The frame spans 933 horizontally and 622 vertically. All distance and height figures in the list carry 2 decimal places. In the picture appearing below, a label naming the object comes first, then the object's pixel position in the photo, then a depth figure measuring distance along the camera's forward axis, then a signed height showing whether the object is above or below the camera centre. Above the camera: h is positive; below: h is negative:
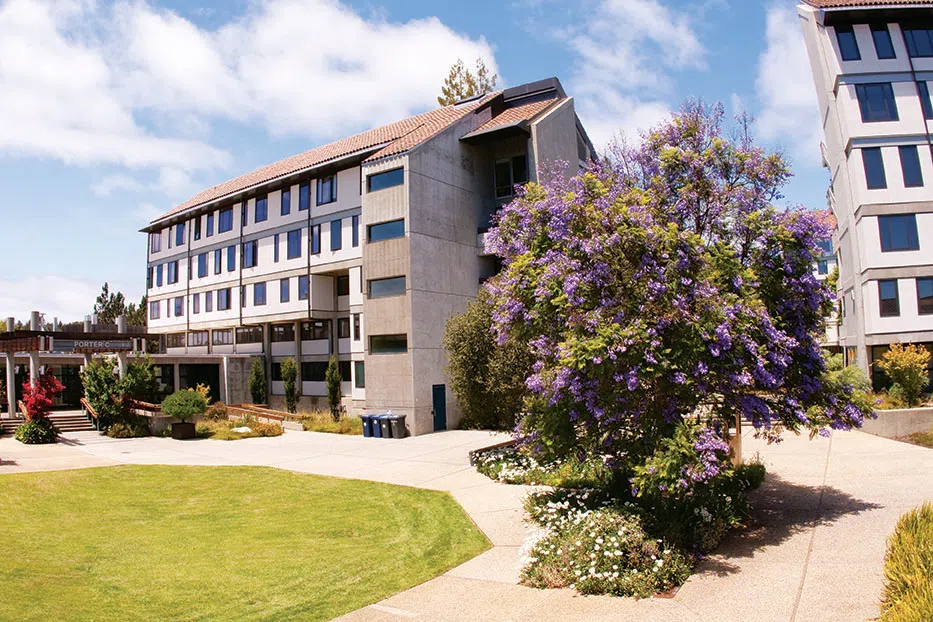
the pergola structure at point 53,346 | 29.02 +1.39
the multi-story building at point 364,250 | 27.64 +6.23
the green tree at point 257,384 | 37.91 -1.11
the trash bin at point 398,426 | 26.08 -2.78
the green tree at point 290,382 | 35.16 -0.99
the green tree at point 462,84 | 45.70 +20.50
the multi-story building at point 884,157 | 27.75 +8.58
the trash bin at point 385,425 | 26.30 -2.74
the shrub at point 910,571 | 5.25 -2.26
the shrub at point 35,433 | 25.46 -2.40
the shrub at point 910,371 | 23.59 -1.19
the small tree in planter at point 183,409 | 27.78 -1.81
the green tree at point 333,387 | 32.81 -1.27
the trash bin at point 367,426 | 26.86 -2.81
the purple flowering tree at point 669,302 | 9.67 +0.82
